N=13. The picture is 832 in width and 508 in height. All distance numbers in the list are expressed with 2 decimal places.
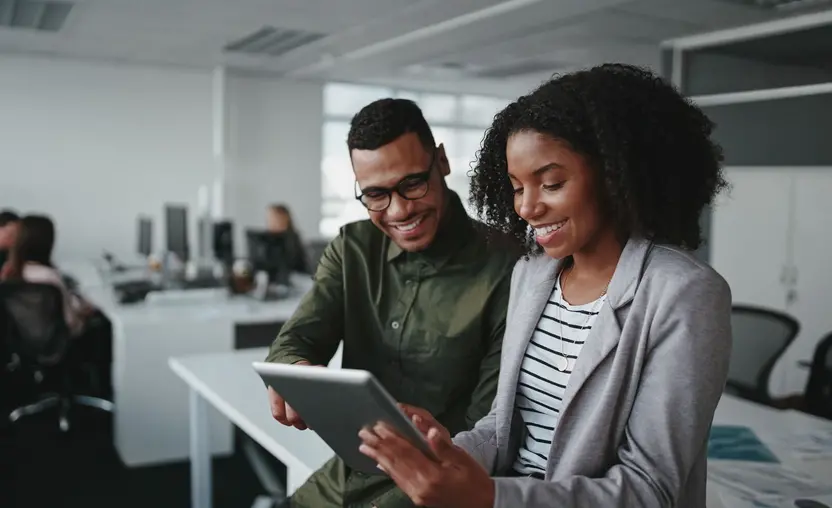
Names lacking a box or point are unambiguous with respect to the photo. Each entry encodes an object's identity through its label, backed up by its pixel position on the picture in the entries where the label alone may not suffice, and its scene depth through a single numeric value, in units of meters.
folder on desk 2.11
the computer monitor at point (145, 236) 7.00
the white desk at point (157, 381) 4.25
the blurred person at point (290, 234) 5.62
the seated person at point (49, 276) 4.80
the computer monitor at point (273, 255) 5.50
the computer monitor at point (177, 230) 6.24
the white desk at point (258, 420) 2.12
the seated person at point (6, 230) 5.80
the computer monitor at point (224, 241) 5.96
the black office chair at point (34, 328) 4.54
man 1.63
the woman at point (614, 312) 1.10
